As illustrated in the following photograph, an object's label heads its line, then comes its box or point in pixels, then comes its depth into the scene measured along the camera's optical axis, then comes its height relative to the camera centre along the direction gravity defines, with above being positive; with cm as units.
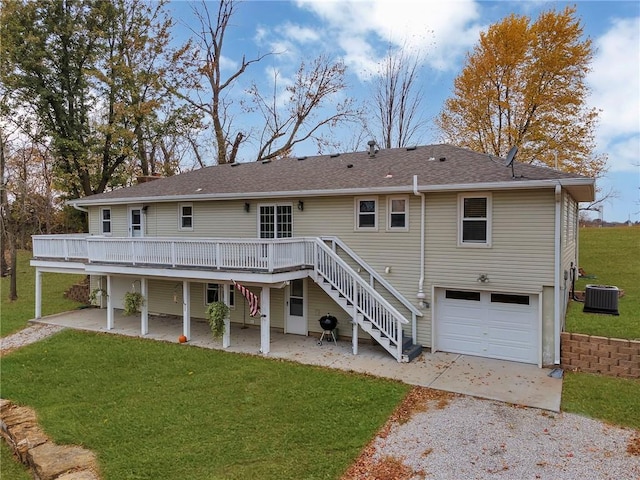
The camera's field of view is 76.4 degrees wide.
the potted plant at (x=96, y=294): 1536 -251
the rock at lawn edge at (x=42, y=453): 586 -348
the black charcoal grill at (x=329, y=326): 1152 -270
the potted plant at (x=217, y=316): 1091 -230
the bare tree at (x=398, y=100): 2261 +744
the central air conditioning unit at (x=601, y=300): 1120 -194
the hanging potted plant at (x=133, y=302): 1277 -222
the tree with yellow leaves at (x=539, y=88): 1925 +702
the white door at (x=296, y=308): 1254 -241
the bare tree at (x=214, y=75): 2533 +990
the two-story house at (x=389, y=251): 960 -55
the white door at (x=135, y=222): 1539 +35
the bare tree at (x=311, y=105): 2616 +815
